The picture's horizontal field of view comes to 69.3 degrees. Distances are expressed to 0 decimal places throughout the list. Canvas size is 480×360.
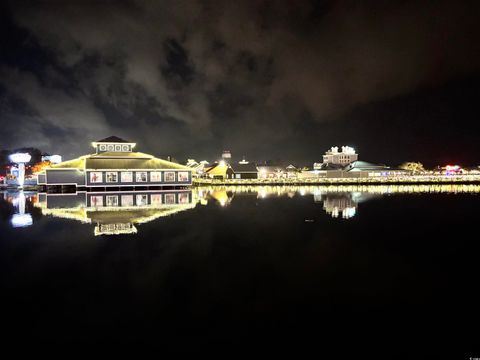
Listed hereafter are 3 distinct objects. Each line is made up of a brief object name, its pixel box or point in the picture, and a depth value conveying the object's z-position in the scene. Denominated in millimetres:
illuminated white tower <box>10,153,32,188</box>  52894
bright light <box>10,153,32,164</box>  52775
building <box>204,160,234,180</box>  72812
